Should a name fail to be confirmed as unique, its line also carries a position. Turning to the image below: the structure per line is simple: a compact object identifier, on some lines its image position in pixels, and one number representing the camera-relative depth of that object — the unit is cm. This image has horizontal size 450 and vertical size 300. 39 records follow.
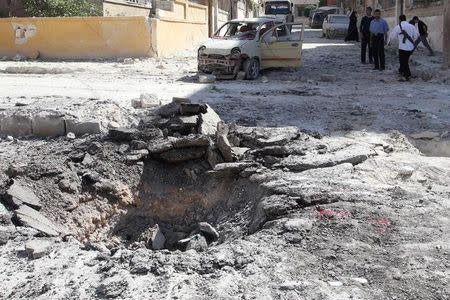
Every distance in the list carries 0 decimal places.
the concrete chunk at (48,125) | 797
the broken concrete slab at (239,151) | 677
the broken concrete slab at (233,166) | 644
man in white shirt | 1352
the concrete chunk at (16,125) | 810
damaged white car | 1426
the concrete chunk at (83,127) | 781
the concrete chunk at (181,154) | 702
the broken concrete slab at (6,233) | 470
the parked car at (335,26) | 3372
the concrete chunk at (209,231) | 562
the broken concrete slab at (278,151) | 670
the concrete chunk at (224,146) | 676
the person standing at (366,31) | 1702
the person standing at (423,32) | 1894
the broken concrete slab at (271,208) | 516
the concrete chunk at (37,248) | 435
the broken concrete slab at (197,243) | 502
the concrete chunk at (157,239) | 595
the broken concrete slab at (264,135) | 695
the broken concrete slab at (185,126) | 739
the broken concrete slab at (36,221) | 509
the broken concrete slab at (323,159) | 631
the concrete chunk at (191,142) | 696
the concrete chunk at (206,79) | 1380
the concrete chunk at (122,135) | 723
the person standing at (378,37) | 1528
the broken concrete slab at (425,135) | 834
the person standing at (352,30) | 2716
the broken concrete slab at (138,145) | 706
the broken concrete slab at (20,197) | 548
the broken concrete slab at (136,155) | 686
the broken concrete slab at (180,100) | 785
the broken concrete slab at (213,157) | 684
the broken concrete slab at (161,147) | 697
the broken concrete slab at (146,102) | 930
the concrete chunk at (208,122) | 734
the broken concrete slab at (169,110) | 779
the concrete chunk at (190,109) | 762
